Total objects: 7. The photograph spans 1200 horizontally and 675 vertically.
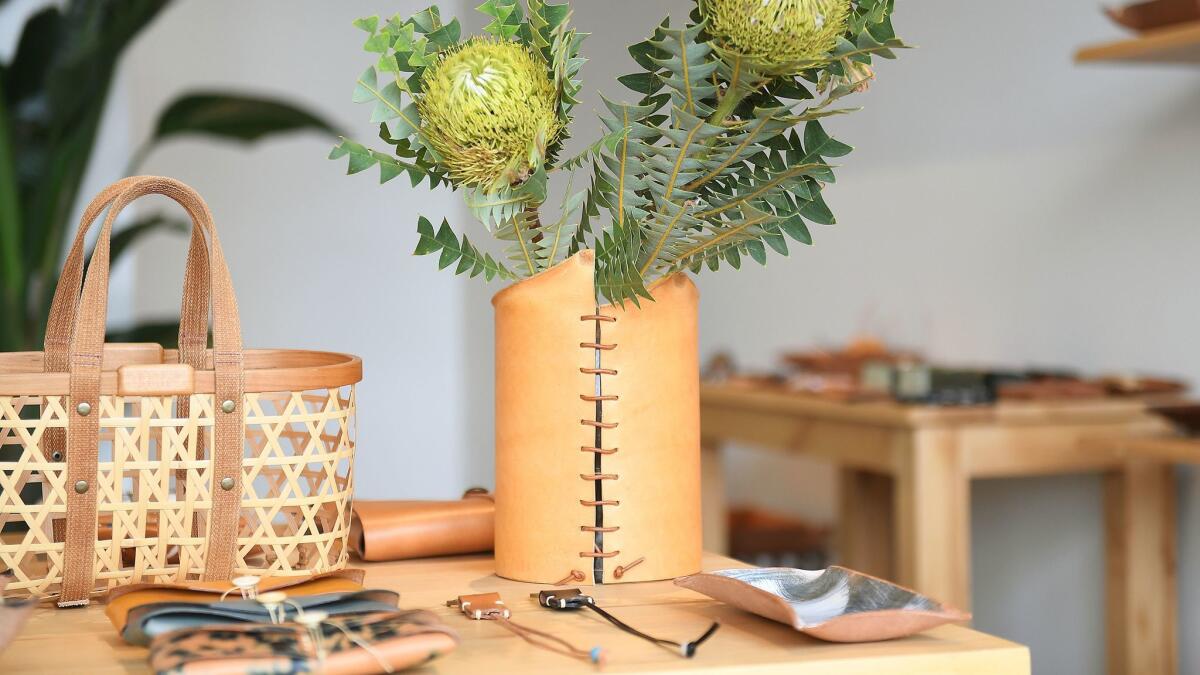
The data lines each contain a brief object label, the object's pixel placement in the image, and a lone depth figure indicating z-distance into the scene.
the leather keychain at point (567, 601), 0.81
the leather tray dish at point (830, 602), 0.71
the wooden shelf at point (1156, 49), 1.90
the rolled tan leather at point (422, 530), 0.99
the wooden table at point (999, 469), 2.10
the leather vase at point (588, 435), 0.89
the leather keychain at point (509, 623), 0.69
